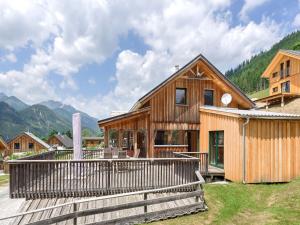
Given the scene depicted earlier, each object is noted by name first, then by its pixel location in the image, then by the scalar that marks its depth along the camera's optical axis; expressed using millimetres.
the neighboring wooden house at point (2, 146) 23513
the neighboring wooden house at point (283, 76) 28215
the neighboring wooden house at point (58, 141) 61021
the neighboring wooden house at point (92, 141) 64557
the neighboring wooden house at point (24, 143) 47706
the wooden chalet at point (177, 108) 14245
